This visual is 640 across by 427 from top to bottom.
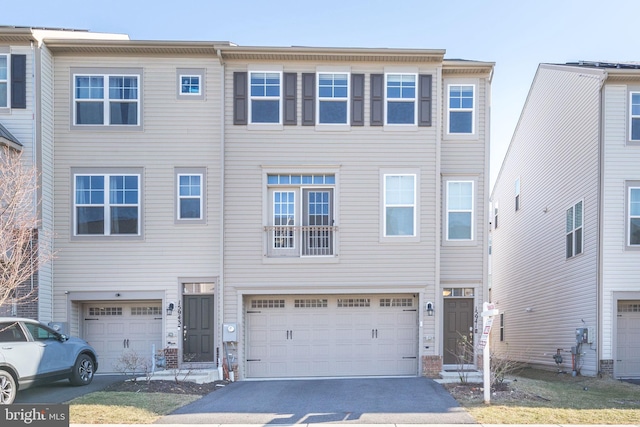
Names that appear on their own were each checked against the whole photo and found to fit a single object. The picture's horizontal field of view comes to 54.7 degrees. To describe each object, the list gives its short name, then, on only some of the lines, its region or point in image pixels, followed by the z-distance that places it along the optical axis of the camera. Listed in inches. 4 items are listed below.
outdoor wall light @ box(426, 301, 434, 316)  625.6
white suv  424.5
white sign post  437.4
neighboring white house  628.7
